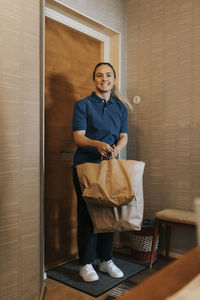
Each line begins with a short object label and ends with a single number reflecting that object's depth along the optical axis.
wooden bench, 2.18
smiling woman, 2.05
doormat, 1.93
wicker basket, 2.42
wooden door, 2.28
